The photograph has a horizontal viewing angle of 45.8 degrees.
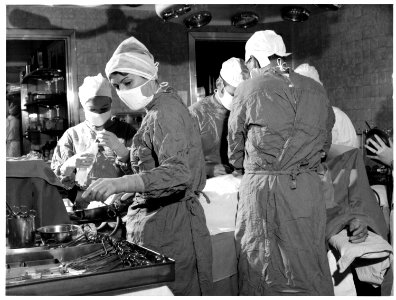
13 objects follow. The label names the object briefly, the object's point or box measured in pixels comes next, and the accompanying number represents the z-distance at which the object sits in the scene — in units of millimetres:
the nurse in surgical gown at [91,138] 3295
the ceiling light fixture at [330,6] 3624
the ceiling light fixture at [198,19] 3840
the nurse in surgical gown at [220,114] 3777
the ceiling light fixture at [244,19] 4043
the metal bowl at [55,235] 1893
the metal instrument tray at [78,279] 1371
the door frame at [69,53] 6117
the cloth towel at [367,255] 2607
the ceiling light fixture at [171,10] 3541
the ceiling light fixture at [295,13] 3914
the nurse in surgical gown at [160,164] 2090
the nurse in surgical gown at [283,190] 2507
